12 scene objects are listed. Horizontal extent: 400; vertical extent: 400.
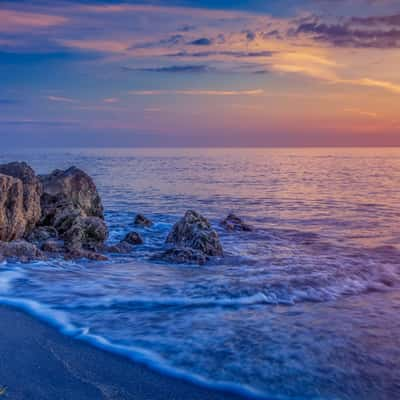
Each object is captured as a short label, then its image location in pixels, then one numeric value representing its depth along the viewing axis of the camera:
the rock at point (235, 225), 14.14
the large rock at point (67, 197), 12.27
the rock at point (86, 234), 10.66
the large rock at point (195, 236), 10.38
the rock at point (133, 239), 11.65
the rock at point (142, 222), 14.75
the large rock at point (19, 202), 10.45
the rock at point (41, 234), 10.92
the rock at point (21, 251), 8.85
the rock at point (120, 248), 10.52
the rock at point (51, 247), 9.73
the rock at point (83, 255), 9.46
